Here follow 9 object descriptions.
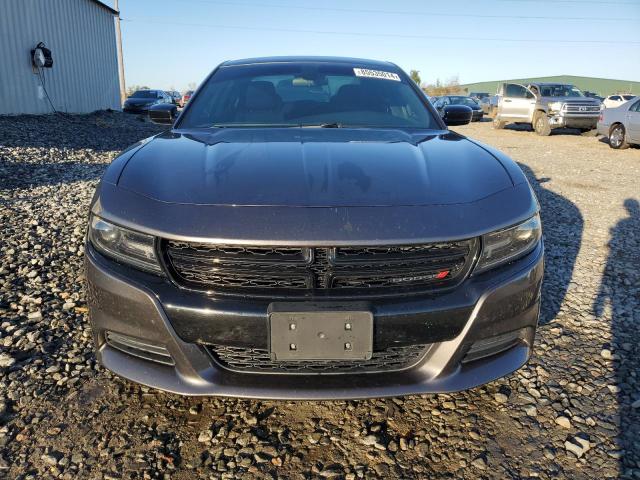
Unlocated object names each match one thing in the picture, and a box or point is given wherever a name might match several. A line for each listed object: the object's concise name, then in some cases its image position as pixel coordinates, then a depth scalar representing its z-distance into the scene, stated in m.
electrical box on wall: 13.96
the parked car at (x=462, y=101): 24.70
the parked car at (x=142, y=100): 21.63
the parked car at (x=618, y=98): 27.16
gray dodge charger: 1.57
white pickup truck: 15.30
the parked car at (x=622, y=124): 11.52
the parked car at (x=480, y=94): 46.62
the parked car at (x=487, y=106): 23.62
